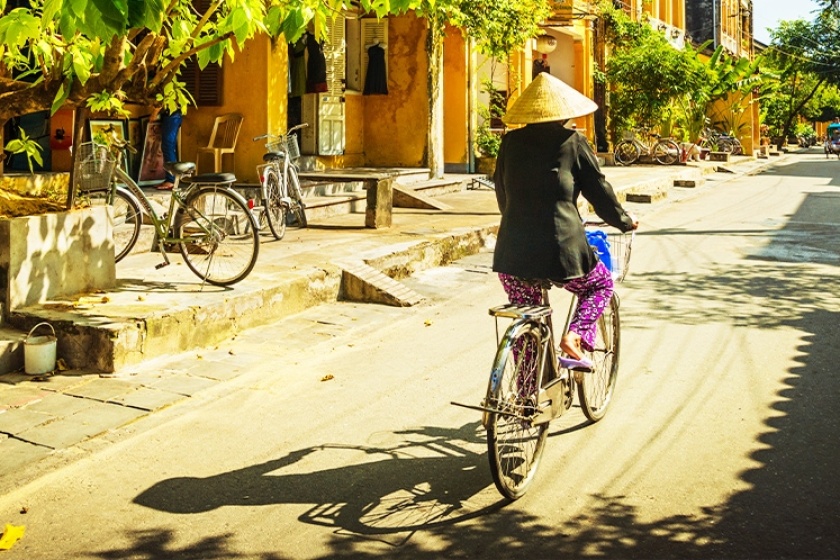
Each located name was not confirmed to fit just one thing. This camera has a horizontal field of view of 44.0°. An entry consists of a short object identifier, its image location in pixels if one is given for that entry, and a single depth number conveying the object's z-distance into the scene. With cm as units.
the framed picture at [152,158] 1386
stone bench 1232
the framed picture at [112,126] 1300
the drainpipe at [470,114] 2108
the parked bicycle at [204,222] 833
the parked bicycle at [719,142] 3719
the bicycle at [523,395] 418
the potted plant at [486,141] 2139
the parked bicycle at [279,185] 1137
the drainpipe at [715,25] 4894
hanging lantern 2498
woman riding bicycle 464
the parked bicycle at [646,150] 3067
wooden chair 1434
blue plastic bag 501
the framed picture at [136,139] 1377
